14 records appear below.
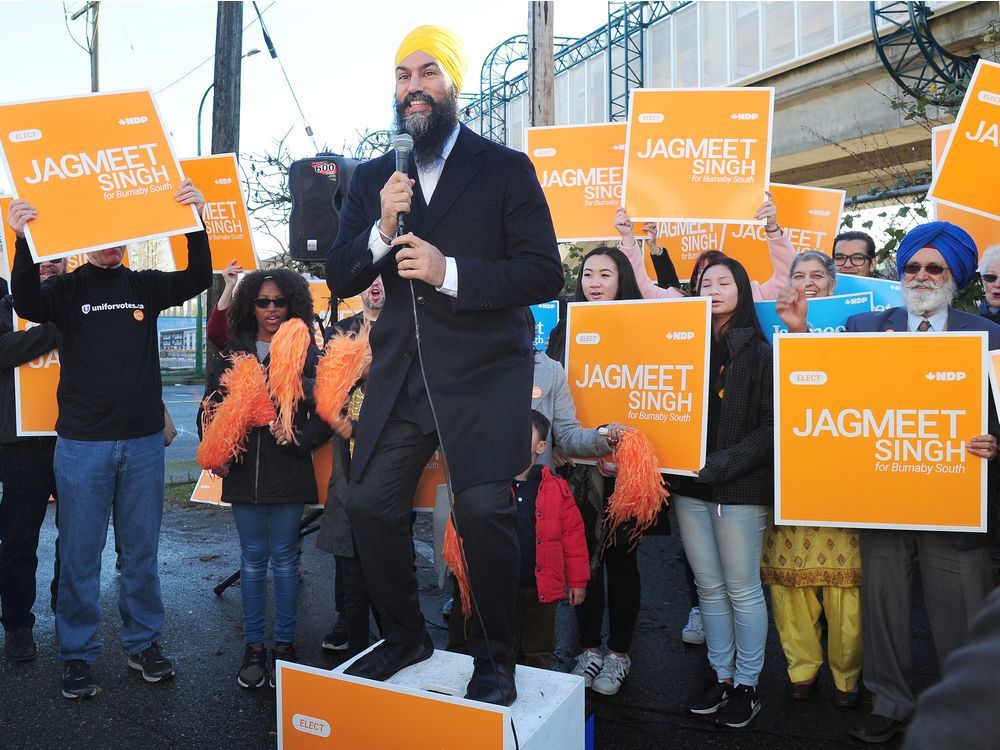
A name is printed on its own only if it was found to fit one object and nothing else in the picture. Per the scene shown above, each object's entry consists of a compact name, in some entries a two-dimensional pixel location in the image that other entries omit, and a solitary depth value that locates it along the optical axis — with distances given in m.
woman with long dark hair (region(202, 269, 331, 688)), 4.12
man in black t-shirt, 3.95
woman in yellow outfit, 3.78
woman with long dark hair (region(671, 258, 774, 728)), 3.69
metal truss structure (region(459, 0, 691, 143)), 18.61
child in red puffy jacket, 3.68
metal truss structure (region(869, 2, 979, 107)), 11.84
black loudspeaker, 6.26
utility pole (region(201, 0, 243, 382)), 8.29
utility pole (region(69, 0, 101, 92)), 23.47
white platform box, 2.47
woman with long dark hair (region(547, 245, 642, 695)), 4.02
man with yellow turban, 2.71
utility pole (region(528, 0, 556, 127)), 8.14
